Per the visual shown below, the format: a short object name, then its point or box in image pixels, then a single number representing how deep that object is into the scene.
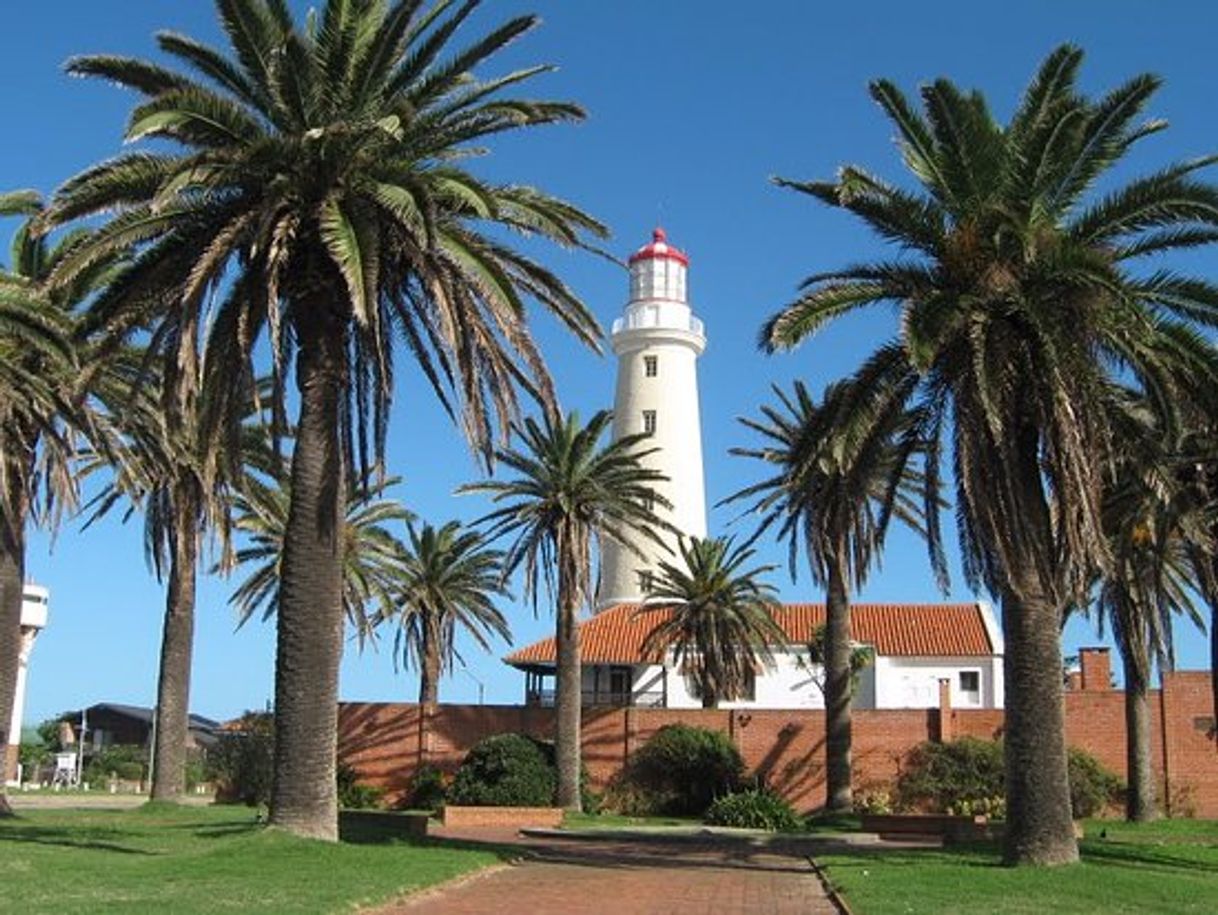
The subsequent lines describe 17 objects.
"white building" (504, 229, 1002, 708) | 58.09
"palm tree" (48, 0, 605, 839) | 20.03
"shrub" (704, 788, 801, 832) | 33.72
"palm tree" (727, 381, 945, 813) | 21.86
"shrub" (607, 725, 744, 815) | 43.28
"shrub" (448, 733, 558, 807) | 37.93
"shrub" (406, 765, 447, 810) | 43.69
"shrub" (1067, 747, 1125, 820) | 41.12
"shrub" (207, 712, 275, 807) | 42.59
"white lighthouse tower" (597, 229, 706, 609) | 58.75
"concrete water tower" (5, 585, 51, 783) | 66.25
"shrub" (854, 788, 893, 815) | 41.50
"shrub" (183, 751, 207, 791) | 67.32
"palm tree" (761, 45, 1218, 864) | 20.14
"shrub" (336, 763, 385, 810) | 43.38
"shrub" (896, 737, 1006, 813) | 41.97
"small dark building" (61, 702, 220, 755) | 91.31
